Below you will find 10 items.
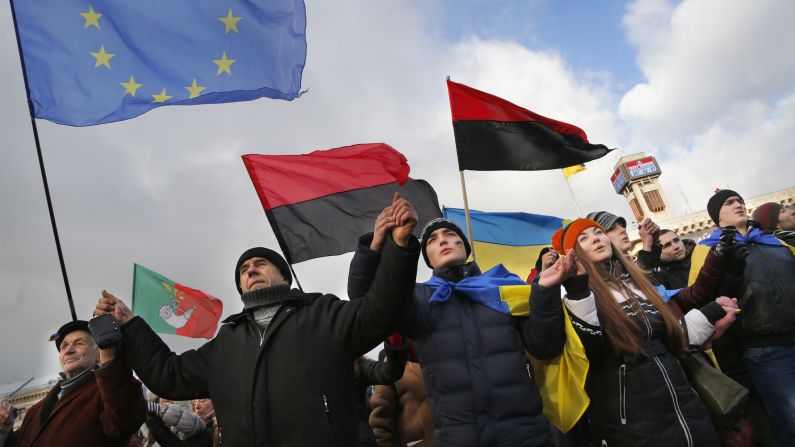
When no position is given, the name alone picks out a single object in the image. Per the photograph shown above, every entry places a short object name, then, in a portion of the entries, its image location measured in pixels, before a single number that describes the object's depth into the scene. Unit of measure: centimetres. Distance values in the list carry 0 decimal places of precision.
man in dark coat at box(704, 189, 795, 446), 317
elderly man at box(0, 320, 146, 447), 240
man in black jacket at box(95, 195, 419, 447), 206
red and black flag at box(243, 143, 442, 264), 547
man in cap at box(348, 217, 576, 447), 243
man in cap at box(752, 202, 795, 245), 426
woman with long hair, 246
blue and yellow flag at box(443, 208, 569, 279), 759
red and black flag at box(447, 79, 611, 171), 553
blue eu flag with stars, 389
